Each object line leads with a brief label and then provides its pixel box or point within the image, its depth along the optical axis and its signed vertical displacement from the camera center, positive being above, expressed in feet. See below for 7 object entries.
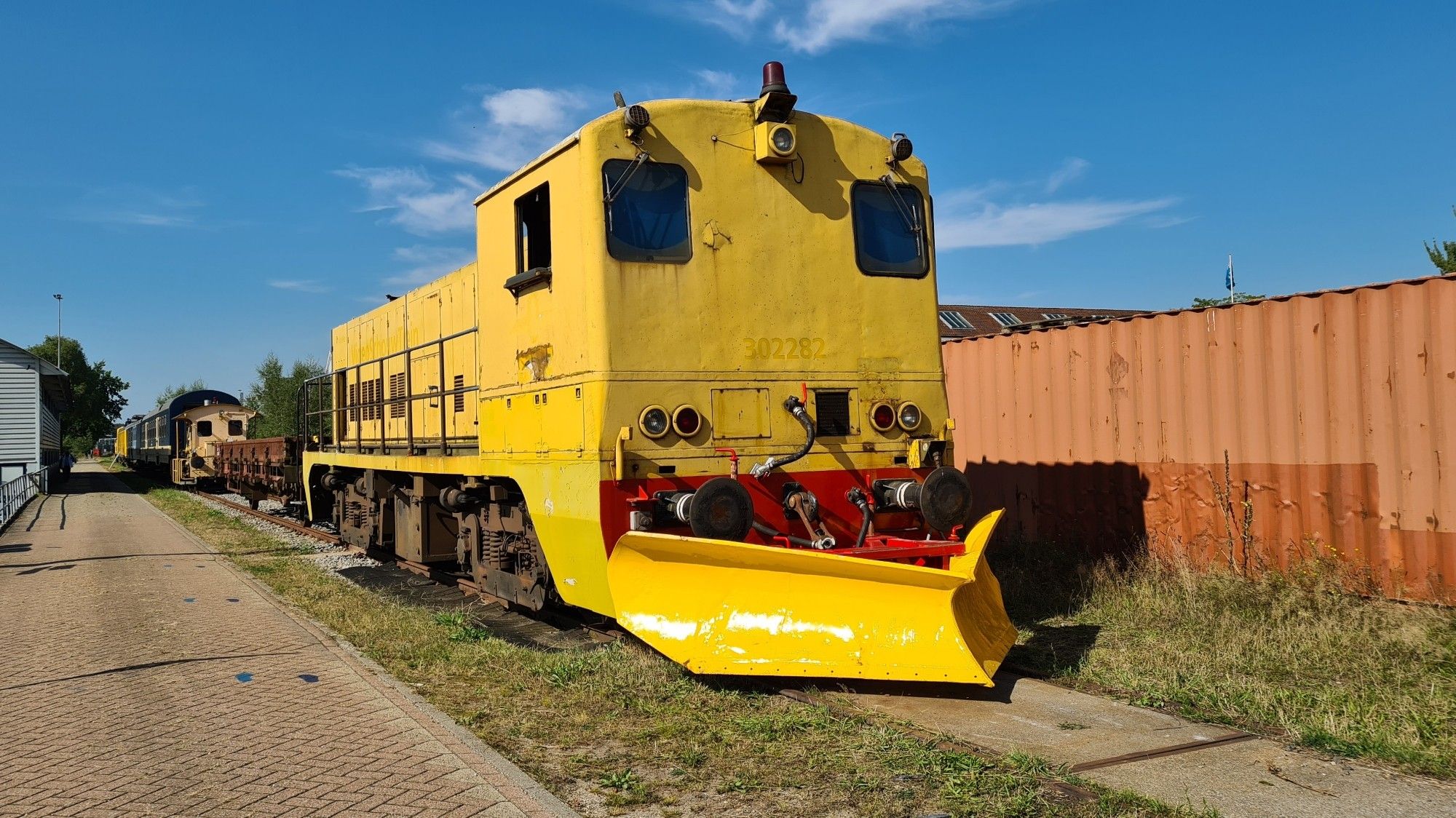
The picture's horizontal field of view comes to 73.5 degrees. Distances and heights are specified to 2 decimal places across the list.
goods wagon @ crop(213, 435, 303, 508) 62.13 -1.70
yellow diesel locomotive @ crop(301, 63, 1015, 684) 17.93 +0.80
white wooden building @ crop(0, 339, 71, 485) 94.12 +3.70
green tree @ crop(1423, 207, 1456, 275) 98.17 +16.30
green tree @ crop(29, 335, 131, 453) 282.36 +16.80
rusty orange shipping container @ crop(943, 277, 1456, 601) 23.26 -0.32
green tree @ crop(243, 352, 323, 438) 148.77 +7.88
